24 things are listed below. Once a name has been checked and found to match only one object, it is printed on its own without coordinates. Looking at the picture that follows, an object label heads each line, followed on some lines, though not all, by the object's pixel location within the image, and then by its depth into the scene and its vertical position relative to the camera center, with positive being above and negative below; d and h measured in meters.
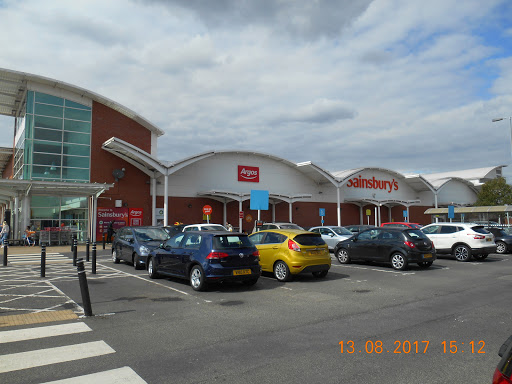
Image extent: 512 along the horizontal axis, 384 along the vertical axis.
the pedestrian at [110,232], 27.73 -0.49
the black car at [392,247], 13.25 -0.87
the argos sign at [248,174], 36.25 +4.58
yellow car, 10.96 -0.85
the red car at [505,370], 2.13 -0.81
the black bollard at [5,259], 14.75 -1.22
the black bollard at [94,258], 12.27 -1.03
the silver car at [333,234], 19.80 -0.57
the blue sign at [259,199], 25.33 +1.57
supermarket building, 28.25 +4.14
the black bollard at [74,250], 13.32 -0.87
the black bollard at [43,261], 11.84 -1.06
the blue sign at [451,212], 34.73 +0.85
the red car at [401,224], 21.57 -0.11
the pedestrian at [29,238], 25.53 -0.79
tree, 47.31 +3.38
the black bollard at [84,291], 7.14 -1.18
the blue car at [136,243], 13.62 -0.65
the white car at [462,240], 16.16 -0.75
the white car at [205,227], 18.33 -0.14
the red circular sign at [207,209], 31.10 +1.12
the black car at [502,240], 19.72 -0.93
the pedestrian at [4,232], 22.96 -0.36
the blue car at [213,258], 9.34 -0.84
